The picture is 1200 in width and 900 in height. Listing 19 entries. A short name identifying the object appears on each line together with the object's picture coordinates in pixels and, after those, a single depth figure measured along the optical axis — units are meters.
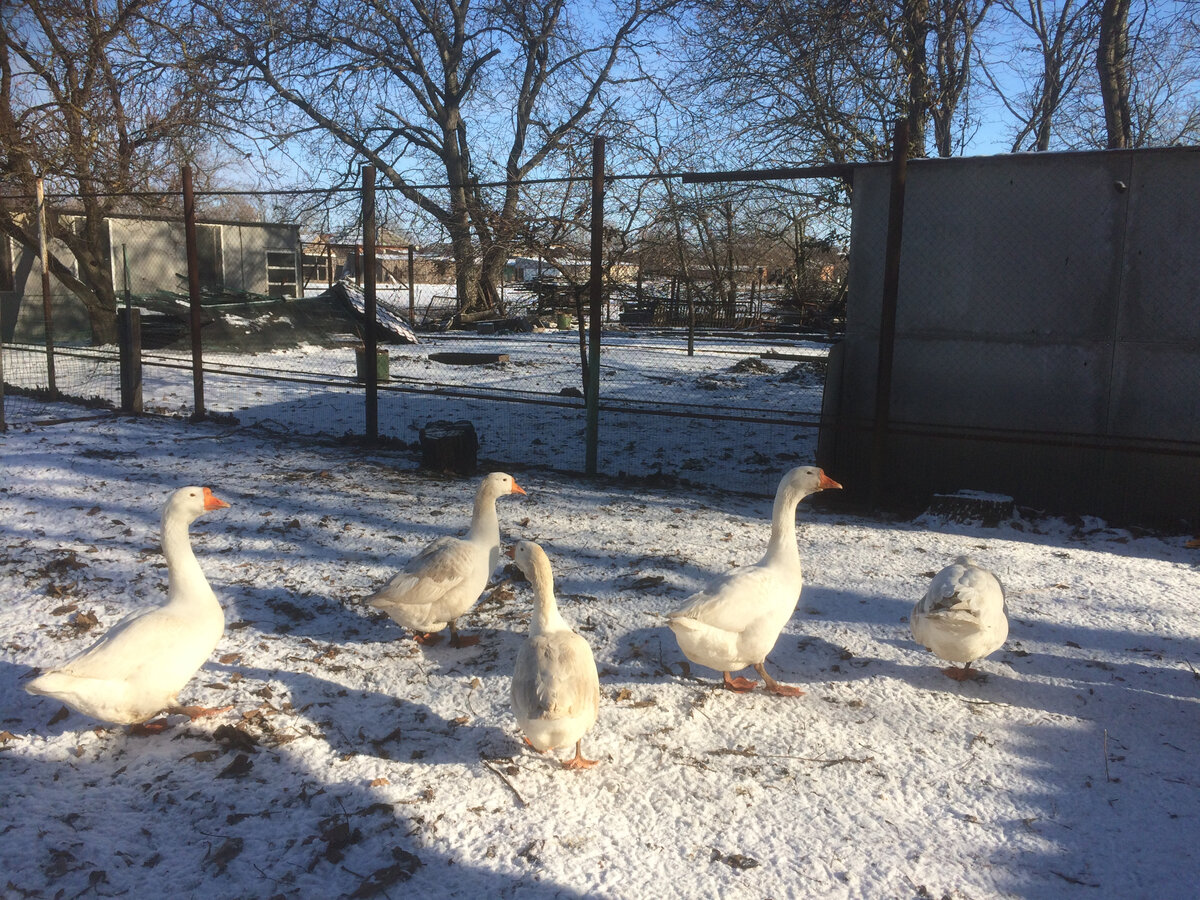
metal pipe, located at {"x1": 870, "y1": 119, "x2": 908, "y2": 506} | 6.20
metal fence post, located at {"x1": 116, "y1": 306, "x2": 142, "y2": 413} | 9.61
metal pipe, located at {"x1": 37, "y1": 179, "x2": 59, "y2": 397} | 10.04
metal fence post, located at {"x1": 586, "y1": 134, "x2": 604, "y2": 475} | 6.79
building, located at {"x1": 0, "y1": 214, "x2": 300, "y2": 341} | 20.14
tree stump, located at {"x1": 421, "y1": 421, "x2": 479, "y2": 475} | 7.36
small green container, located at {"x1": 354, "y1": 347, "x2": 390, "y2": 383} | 12.21
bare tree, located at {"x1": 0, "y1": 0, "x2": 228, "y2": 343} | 13.71
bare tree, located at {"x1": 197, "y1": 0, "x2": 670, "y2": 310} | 22.33
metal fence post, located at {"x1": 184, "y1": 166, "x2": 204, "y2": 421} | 9.16
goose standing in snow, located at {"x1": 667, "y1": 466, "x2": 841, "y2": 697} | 3.51
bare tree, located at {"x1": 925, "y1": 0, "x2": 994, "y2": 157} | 13.40
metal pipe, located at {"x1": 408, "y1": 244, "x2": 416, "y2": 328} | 22.43
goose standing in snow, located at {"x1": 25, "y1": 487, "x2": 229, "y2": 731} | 3.01
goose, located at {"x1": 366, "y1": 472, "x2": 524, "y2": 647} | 3.98
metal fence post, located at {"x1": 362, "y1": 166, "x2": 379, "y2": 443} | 7.86
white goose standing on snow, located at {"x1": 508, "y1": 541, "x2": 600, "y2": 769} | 2.95
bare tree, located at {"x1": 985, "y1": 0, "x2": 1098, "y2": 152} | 14.42
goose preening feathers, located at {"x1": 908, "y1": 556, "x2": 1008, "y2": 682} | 3.65
